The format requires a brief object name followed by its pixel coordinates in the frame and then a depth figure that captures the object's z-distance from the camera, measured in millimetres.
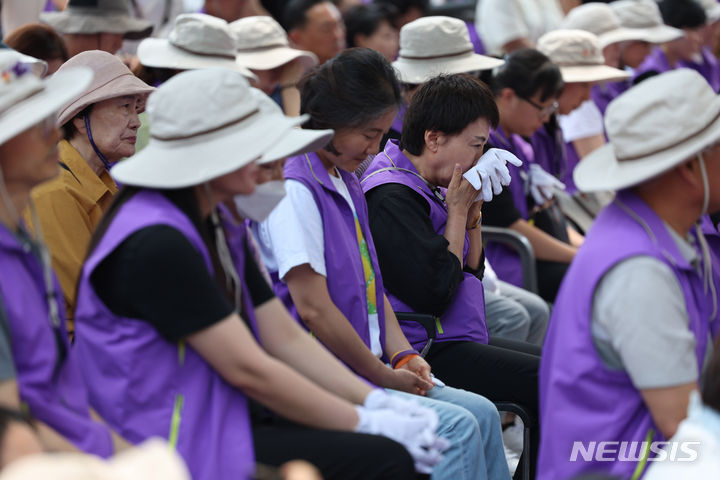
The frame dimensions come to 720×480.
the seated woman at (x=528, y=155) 8727
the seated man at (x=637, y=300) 4055
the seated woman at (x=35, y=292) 3867
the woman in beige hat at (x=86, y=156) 5734
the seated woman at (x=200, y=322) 4125
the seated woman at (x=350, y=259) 5434
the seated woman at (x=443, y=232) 6141
